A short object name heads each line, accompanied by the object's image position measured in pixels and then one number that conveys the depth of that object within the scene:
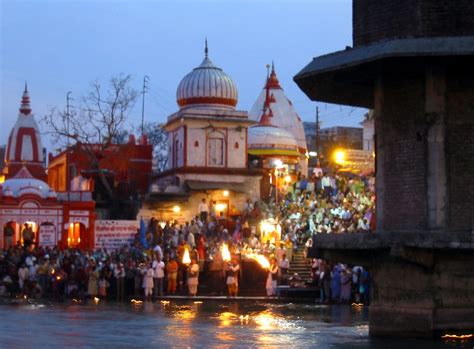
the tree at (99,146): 56.44
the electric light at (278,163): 61.86
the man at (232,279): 37.47
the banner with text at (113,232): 48.20
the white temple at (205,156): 53.78
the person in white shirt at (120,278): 37.94
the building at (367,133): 76.88
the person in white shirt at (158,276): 38.03
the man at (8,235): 48.06
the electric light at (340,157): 76.06
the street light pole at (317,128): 85.26
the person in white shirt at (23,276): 38.62
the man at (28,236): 47.44
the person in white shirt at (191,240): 43.50
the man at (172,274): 38.47
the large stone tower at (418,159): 19.11
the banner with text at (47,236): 48.44
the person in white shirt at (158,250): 39.82
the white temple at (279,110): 77.62
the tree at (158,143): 88.93
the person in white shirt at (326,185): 52.69
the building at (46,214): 48.50
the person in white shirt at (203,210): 51.56
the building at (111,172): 56.31
